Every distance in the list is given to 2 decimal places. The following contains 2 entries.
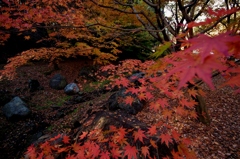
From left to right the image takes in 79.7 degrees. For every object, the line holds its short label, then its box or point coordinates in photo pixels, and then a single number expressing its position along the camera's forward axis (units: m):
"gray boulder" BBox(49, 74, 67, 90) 10.66
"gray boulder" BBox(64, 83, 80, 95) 10.02
